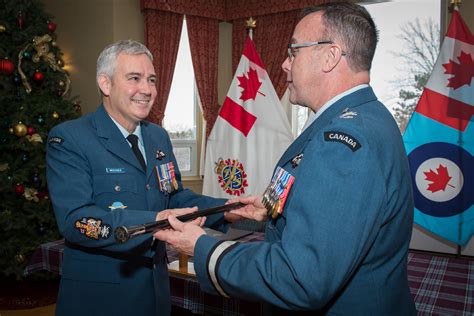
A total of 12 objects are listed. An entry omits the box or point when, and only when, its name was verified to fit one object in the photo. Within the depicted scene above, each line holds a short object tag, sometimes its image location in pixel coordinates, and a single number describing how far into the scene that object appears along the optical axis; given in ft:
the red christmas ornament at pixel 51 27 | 14.23
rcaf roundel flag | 9.64
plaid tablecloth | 5.86
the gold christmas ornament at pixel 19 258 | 13.35
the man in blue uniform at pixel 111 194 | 4.75
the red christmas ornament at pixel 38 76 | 13.62
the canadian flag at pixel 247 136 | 13.15
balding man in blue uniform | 2.73
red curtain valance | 16.25
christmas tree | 13.25
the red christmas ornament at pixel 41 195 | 13.88
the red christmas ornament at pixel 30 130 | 13.26
